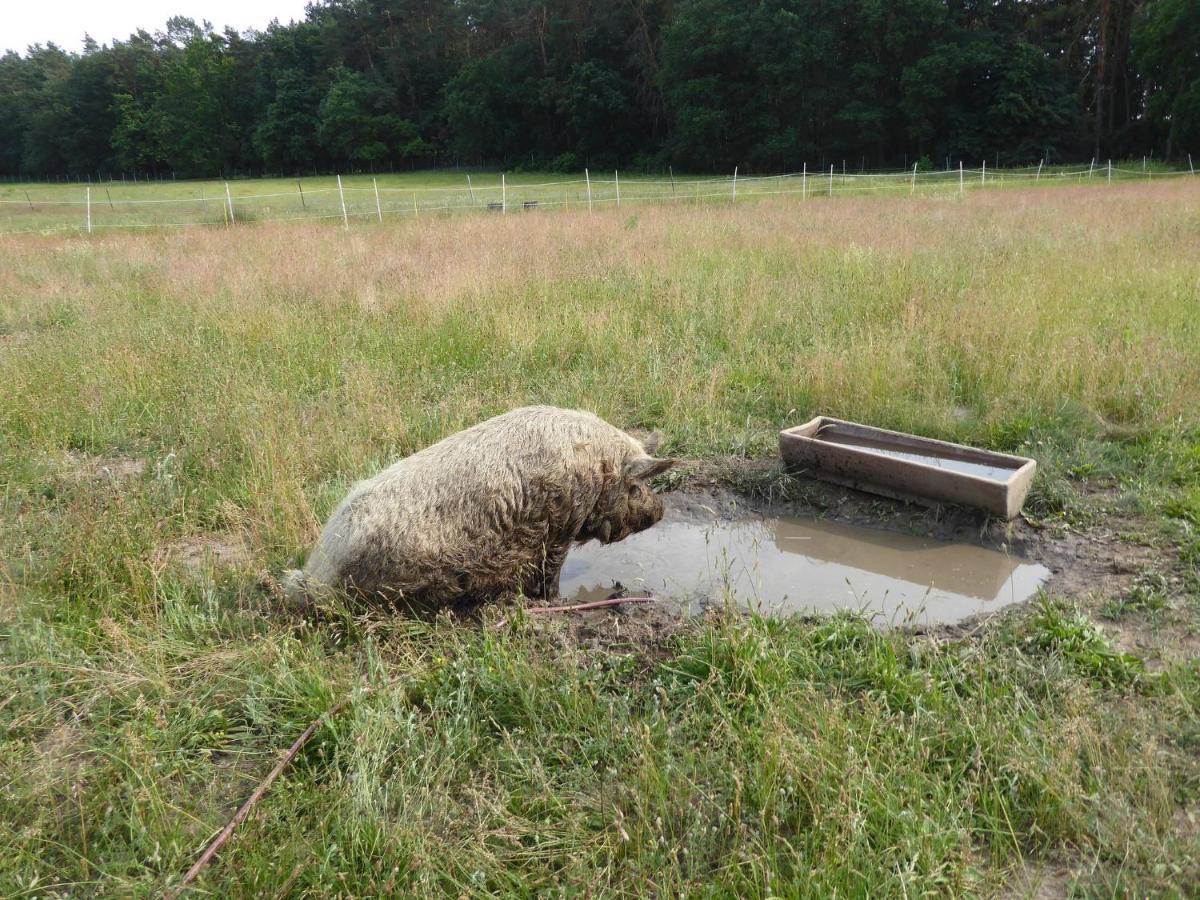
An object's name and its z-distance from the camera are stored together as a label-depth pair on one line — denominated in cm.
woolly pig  369
